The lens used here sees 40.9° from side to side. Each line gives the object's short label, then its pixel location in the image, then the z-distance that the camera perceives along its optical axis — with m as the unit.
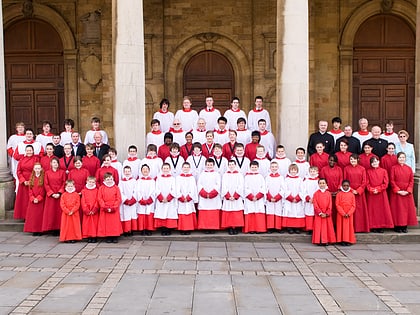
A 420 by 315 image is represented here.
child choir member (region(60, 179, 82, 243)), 10.70
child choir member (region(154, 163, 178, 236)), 11.12
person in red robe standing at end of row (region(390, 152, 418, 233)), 11.16
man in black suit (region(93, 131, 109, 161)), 12.08
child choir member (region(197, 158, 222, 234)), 11.20
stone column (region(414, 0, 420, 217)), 12.70
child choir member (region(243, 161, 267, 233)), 11.20
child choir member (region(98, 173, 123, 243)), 10.66
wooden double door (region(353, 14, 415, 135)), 18.33
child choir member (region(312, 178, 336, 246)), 10.57
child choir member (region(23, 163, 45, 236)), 11.27
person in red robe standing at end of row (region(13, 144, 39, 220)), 11.70
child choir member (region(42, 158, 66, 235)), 11.16
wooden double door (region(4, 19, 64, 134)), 18.53
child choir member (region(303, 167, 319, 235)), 10.98
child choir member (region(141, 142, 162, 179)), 11.53
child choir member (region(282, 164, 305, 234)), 11.11
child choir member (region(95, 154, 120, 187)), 11.10
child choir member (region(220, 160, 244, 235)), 11.20
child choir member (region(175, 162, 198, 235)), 11.17
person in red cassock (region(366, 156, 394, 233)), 11.06
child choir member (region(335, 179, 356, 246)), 10.59
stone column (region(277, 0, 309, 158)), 12.35
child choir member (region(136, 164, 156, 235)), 11.12
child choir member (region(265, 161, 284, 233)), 11.20
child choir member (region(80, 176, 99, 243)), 10.70
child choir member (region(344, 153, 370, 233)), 10.96
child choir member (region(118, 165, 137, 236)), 11.06
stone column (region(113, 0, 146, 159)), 12.21
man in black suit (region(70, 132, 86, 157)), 11.99
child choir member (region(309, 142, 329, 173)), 11.48
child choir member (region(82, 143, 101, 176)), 11.48
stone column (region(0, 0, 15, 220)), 12.32
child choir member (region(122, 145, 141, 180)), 11.53
